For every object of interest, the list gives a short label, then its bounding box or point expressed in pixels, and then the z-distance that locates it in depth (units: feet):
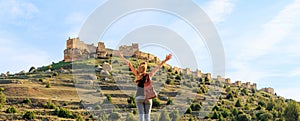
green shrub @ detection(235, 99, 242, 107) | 256.52
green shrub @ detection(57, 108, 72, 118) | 184.44
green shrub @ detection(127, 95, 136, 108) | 216.17
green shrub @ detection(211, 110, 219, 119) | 199.64
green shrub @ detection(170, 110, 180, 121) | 172.93
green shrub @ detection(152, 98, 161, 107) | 218.32
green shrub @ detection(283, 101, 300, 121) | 191.68
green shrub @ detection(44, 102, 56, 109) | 205.05
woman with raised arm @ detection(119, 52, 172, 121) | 29.27
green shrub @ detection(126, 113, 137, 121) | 156.02
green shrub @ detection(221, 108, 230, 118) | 209.71
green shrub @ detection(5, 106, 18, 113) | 180.55
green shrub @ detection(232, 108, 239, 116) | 213.50
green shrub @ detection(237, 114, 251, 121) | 200.13
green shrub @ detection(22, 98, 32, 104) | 214.05
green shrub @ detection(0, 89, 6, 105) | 205.69
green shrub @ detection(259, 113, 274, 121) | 203.52
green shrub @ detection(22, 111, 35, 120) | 167.69
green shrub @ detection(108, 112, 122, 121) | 169.54
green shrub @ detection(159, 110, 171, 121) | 165.05
